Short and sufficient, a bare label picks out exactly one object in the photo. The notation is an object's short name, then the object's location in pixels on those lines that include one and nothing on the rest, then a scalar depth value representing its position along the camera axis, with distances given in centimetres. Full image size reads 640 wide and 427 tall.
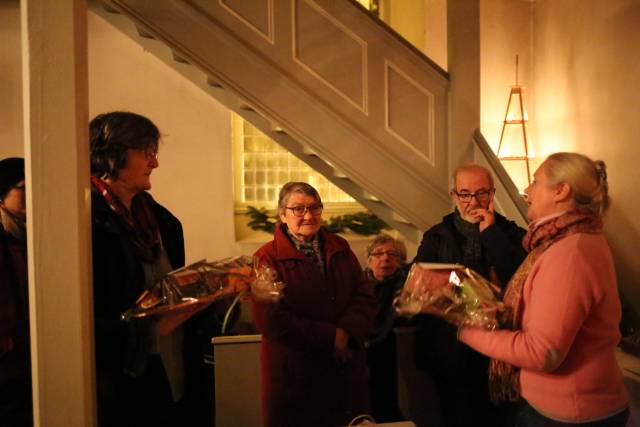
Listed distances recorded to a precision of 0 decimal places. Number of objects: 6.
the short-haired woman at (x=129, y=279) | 183
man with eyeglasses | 249
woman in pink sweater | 160
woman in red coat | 239
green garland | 724
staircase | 413
